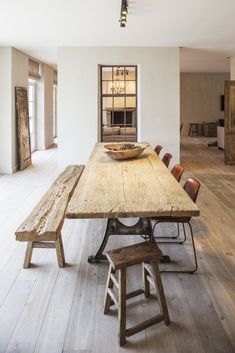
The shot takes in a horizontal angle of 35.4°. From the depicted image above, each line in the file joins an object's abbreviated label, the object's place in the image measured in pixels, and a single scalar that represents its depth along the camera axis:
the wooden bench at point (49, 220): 2.50
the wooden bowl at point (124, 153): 3.95
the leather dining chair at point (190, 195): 2.94
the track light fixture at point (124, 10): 4.14
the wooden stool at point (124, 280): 2.11
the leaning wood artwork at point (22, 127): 7.64
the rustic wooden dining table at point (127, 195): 2.15
